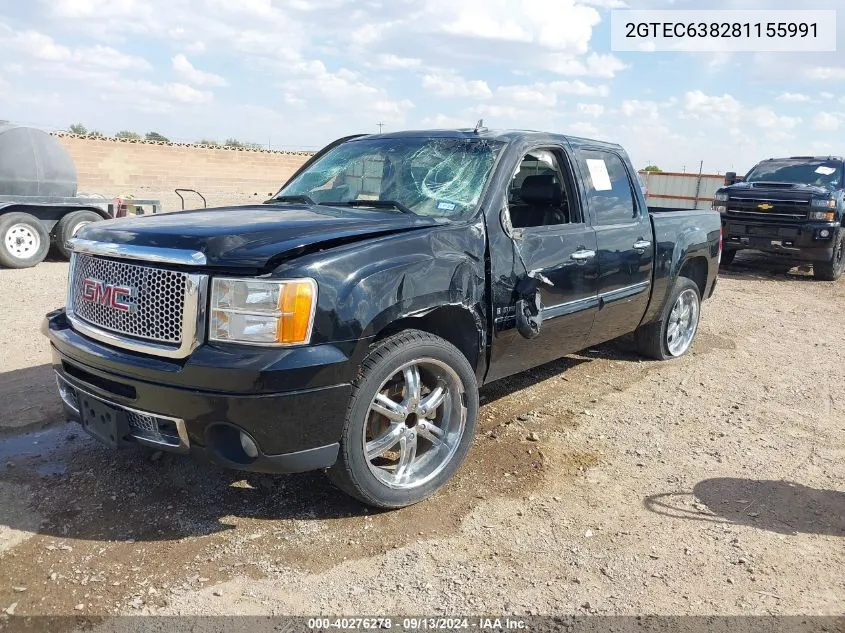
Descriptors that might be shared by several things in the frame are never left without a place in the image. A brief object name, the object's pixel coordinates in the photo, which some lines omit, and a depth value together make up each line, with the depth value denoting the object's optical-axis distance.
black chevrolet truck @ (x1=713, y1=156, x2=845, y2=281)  11.48
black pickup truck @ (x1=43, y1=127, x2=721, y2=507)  2.96
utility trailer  10.48
